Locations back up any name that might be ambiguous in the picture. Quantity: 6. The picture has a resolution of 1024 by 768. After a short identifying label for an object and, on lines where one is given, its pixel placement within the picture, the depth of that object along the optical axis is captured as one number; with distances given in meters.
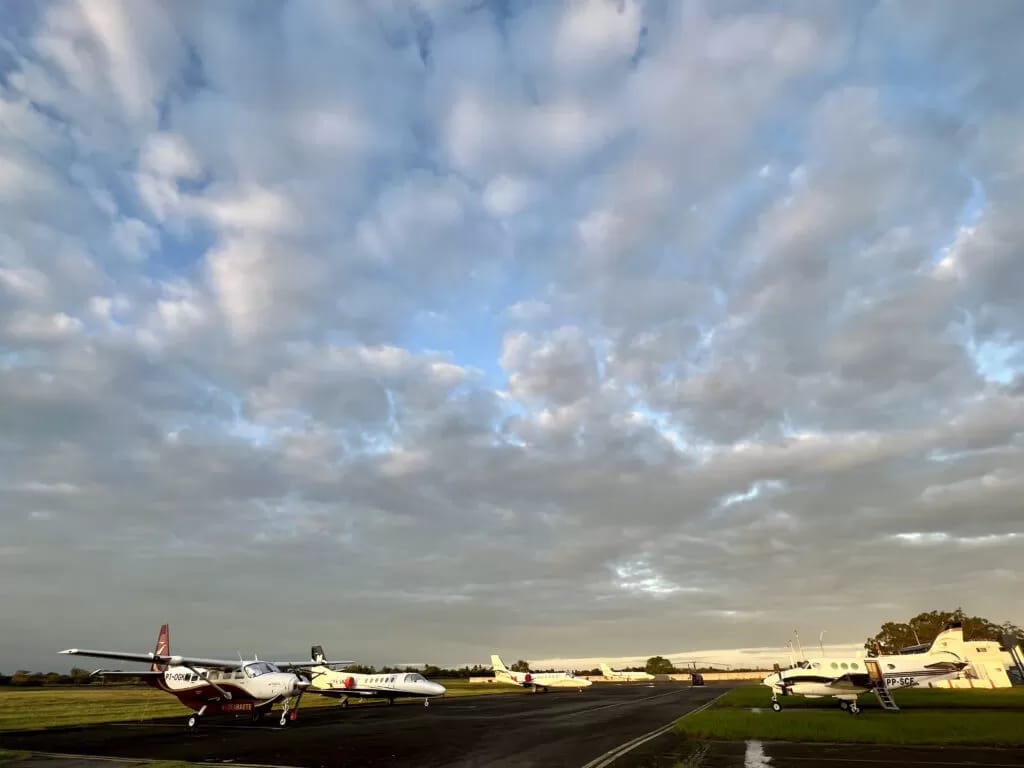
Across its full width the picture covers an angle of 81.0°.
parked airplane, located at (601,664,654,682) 148.77
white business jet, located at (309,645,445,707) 53.59
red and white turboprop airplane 32.25
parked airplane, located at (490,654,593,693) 84.69
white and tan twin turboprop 38.78
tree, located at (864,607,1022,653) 114.56
